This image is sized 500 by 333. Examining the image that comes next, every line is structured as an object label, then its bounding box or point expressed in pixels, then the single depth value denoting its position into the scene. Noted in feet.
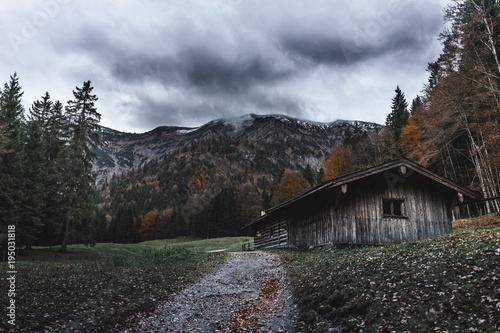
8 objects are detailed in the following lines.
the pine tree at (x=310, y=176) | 269.38
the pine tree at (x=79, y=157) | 101.04
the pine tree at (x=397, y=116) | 179.69
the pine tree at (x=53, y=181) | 98.77
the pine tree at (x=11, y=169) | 76.43
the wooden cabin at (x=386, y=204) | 61.36
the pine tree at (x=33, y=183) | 83.10
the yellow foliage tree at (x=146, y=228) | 327.88
